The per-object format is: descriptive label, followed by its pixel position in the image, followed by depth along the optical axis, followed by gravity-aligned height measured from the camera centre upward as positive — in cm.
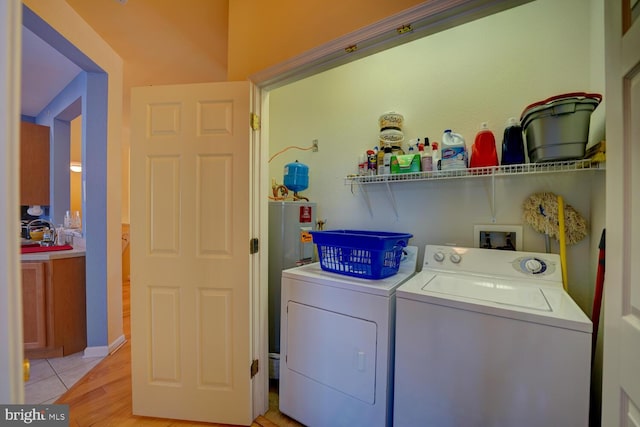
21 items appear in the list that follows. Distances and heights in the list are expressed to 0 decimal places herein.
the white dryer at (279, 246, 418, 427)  125 -74
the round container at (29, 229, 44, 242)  270 -28
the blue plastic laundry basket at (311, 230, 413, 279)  140 -25
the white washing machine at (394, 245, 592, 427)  90 -56
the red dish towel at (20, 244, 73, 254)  229 -37
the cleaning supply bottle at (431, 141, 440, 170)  167 +36
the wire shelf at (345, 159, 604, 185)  122 +22
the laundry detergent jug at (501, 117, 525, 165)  142 +37
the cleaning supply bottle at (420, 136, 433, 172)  170 +33
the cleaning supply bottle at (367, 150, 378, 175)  195 +36
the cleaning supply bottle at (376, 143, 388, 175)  188 +37
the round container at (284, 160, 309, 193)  213 +28
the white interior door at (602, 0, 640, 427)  61 -2
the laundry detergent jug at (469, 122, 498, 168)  151 +36
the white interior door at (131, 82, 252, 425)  151 -25
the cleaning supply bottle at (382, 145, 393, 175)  184 +36
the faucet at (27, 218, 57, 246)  271 -27
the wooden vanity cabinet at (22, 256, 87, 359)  221 -86
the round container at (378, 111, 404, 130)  188 +65
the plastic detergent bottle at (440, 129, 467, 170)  156 +36
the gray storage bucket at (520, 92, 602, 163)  114 +40
